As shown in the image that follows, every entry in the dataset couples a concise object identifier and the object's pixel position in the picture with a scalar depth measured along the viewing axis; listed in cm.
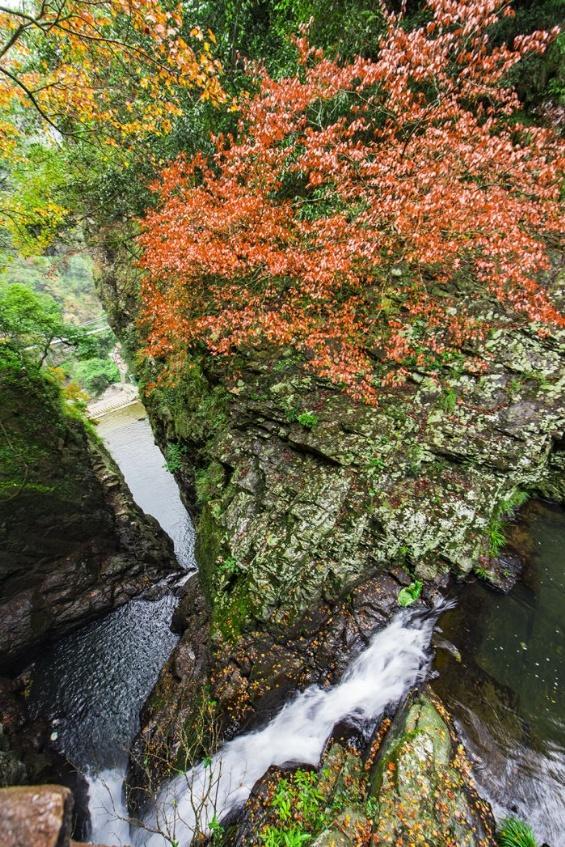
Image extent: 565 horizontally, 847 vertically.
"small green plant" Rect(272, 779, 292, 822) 429
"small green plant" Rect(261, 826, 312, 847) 386
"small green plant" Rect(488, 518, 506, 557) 651
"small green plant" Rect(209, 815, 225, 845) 444
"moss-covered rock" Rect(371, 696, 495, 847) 368
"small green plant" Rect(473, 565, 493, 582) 623
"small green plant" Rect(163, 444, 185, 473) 1079
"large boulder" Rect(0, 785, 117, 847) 213
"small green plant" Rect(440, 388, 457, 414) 721
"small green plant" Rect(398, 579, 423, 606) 601
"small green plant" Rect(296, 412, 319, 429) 770
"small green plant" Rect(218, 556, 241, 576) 708
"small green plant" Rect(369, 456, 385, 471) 706
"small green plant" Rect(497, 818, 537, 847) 365
